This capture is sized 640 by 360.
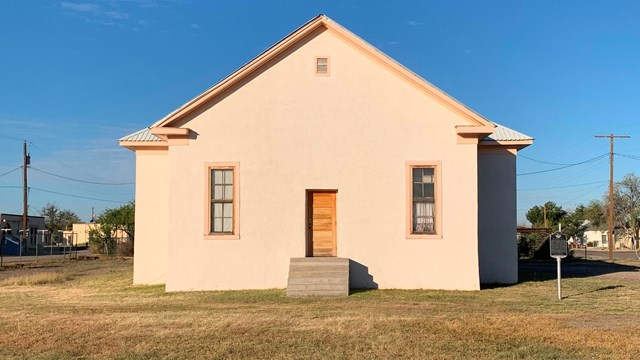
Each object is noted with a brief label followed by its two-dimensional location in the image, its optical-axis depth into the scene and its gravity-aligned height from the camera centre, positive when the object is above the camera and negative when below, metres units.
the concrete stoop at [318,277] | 15.67 -1.78
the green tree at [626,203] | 76.75 +0.87
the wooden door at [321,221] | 17.59 -0.34
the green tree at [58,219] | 86.12 -1.61
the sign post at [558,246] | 14.81 -0.89
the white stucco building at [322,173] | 17.14 +1.03
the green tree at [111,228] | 45.84 -1.47
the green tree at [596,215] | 86.46 -0.75
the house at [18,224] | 62.41 -1.68
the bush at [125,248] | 43.72 -2.87
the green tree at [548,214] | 83.06 -0.60
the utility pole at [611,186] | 40.66 +1.56
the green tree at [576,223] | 78.44 -1.83
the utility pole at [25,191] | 48.81 +1.40
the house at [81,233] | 78.19 -3.19
